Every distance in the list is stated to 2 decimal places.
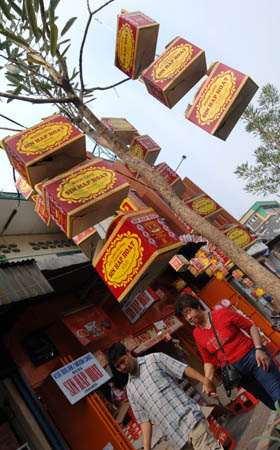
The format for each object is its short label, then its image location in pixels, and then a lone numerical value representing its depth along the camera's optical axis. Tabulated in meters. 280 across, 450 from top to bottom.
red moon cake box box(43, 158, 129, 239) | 2.60
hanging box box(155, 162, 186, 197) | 6.43
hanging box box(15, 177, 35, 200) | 5.47
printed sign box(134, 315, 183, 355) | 6.79
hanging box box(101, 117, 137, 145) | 5.80
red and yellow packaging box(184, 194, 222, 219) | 6.75
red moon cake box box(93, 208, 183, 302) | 2.63
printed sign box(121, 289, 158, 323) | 7.32
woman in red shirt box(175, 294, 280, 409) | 2.71
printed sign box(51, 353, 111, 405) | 4.60
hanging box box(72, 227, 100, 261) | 4.08
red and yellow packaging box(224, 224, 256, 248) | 6.96
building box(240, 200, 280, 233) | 26.11
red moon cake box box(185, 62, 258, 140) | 3.27
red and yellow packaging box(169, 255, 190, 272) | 7.76
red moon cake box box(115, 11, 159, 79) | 3.46
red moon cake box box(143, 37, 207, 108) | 3.41
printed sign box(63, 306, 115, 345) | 6.12
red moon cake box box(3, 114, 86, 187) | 2.70
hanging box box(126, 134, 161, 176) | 5.94
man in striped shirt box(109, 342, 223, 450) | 2.39
